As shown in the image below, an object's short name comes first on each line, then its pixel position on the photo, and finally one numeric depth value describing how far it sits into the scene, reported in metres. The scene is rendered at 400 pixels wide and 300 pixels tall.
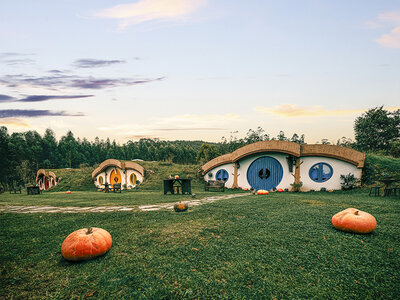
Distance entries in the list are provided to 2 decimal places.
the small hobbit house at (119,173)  21.55
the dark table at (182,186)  13.45
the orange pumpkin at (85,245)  3.33
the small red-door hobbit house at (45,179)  27.42
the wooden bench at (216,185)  15.49
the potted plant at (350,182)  13.07
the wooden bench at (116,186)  16.89
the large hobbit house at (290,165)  13.49
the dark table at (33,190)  18.38
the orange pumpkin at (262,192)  12.41
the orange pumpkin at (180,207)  6.77
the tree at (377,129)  31.95
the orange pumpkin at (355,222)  4.28
